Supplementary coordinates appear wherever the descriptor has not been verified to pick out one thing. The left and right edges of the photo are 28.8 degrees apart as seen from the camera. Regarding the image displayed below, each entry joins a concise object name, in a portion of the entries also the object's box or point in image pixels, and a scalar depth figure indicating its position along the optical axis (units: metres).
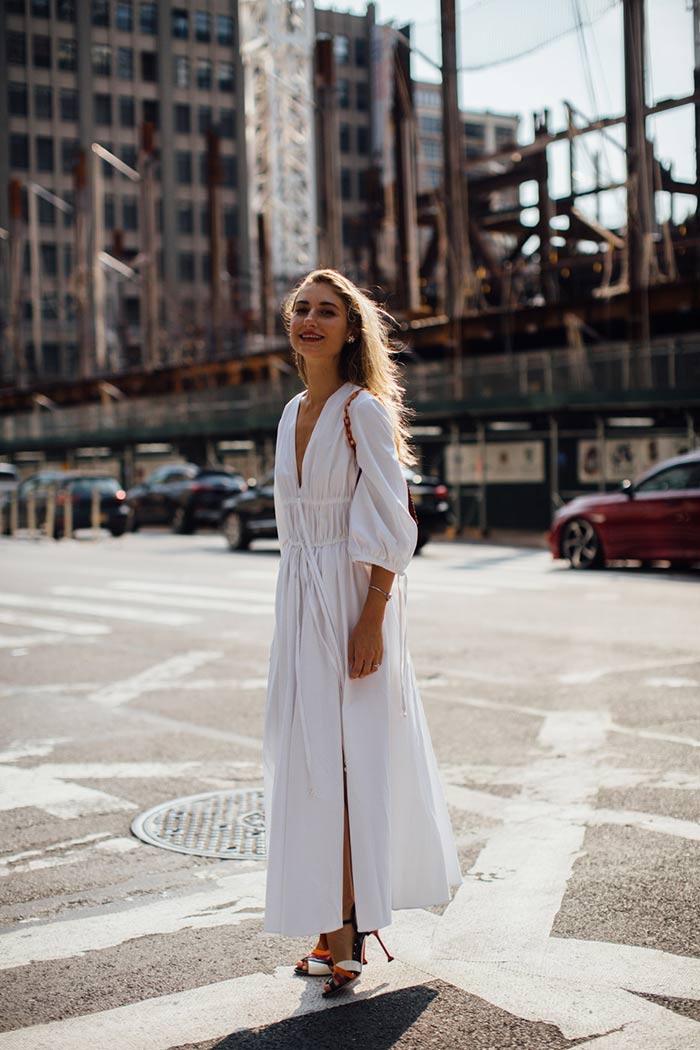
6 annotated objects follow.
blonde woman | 3.57
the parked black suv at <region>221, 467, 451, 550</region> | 23.38
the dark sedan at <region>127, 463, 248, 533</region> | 30.77
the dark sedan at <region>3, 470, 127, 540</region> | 30.72
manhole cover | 5.00
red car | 16.64
